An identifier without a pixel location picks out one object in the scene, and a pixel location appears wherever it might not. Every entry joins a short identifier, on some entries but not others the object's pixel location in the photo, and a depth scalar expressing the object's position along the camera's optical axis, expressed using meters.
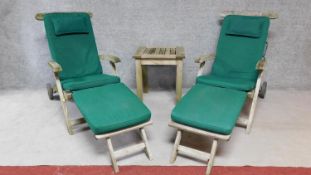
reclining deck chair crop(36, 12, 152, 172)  1.84
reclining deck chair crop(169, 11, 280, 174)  1.82
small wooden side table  2.60
